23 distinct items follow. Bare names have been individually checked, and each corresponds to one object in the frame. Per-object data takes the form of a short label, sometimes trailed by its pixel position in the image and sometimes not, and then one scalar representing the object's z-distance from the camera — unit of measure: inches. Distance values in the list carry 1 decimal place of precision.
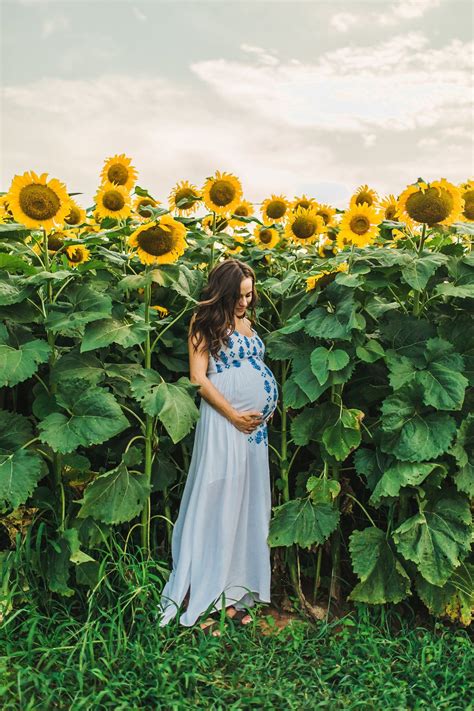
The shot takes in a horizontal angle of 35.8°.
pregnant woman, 141.5
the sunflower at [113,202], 156.6
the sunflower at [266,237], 180.1
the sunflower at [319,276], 146.6
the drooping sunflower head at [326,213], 192.4
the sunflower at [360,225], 142.3
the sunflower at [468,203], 156.6
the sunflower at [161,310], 145.1
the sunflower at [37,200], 132.4
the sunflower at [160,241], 132.6
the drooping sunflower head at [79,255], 164.9
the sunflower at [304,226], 170.1
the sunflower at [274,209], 187.3
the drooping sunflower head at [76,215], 158.1
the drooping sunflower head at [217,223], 166.6
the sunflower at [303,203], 187.6
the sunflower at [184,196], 169.3
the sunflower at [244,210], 191.8
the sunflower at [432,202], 135.3
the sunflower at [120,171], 168.1
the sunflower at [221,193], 159.0
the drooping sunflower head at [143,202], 167.6
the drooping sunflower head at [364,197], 171.9
